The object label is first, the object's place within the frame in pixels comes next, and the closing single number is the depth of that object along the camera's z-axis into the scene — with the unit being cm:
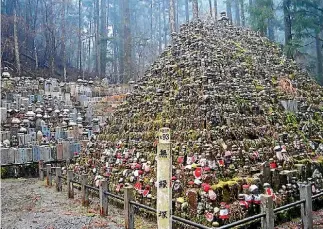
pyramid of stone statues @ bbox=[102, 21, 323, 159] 673
